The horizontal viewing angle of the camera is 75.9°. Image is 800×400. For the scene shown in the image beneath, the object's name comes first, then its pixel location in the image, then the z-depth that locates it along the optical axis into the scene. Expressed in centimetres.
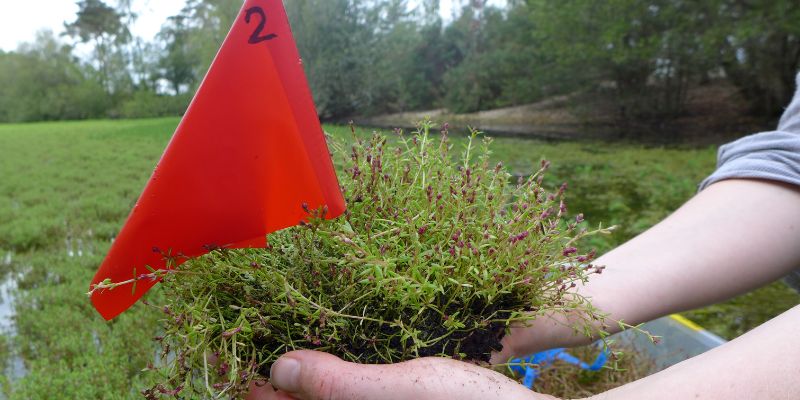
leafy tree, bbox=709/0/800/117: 862
